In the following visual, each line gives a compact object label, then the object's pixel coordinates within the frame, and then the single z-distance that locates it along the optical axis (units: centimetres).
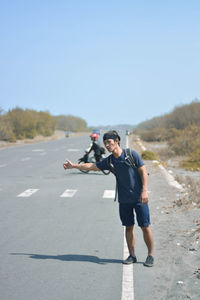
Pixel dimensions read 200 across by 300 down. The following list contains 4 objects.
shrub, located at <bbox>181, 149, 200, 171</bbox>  2235
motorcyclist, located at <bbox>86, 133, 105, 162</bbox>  1997
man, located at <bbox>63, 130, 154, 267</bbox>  634
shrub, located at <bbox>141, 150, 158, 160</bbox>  2643
